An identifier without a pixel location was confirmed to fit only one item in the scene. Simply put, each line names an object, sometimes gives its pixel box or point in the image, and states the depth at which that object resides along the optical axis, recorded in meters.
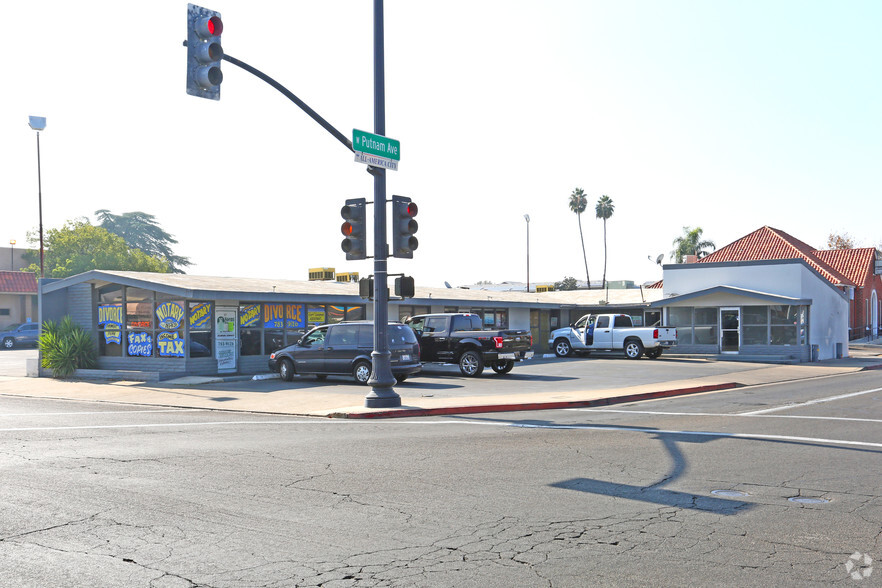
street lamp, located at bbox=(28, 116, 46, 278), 32.31
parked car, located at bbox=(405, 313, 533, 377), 24.33
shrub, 25.44
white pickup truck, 33.66
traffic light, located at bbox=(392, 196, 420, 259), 15.41
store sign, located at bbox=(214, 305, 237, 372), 24.62
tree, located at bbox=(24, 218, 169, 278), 60.00
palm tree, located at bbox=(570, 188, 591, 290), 77.69
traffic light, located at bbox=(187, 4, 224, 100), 11.07
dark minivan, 20.89
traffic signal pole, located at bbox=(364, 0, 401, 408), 15.58
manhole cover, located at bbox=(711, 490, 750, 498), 7.75
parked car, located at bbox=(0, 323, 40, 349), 49.06
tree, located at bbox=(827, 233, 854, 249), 76.19
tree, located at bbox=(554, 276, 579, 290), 91.50
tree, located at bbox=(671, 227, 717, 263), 70.00
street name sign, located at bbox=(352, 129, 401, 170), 14.88
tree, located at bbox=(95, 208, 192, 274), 80.19
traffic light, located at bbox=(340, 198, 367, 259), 15.34
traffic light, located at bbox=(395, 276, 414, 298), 15.83
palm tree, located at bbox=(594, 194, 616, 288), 76.88
